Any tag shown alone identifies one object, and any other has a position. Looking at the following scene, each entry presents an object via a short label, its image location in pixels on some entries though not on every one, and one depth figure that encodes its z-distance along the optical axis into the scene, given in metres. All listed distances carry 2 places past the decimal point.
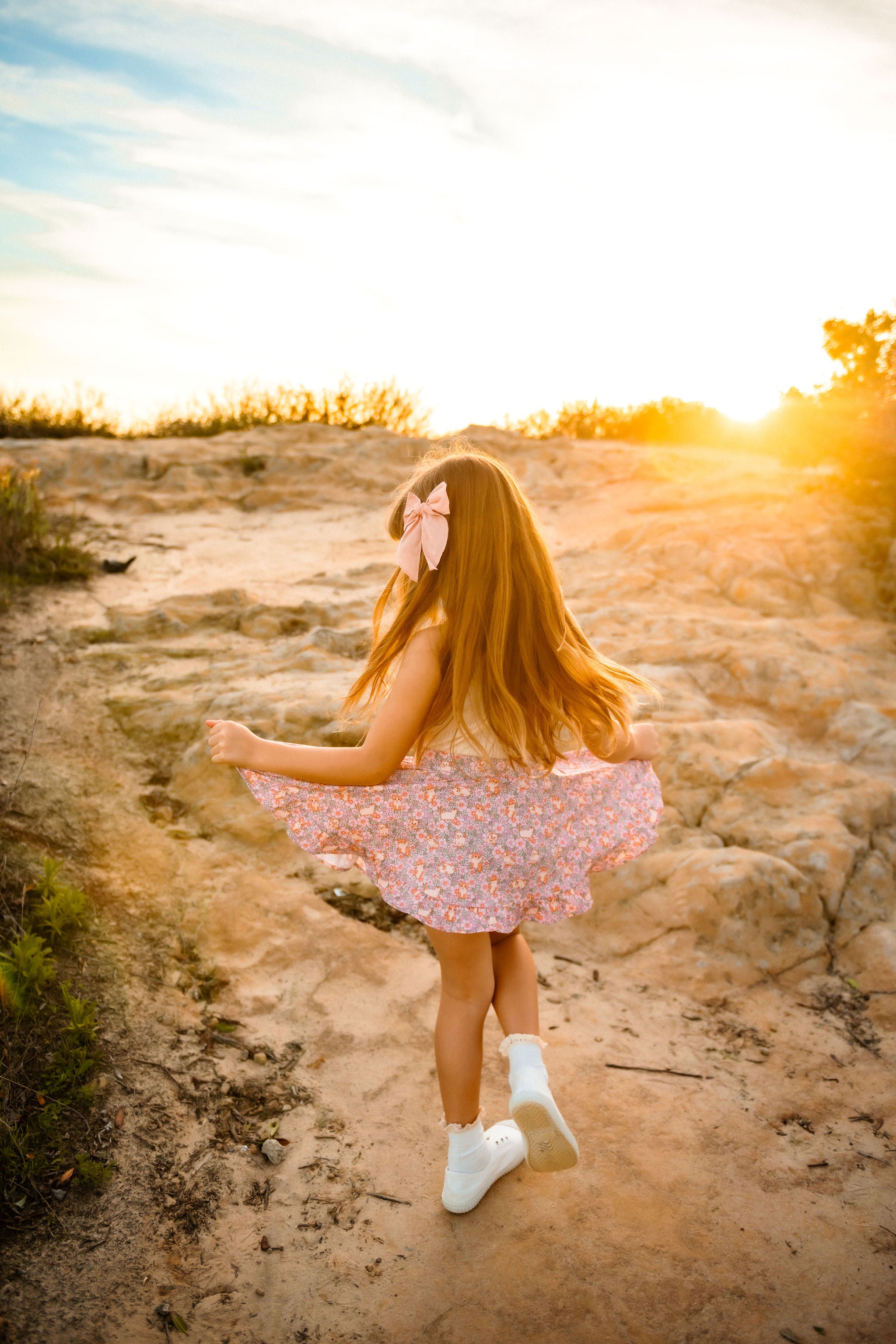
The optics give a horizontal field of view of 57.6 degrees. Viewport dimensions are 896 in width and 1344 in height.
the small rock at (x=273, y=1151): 2.00
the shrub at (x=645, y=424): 8.12
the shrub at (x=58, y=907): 2.37
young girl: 1.78
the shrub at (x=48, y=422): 7.60
